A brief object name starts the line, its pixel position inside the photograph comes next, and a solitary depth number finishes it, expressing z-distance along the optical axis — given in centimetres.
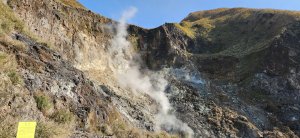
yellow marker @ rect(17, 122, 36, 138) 358
